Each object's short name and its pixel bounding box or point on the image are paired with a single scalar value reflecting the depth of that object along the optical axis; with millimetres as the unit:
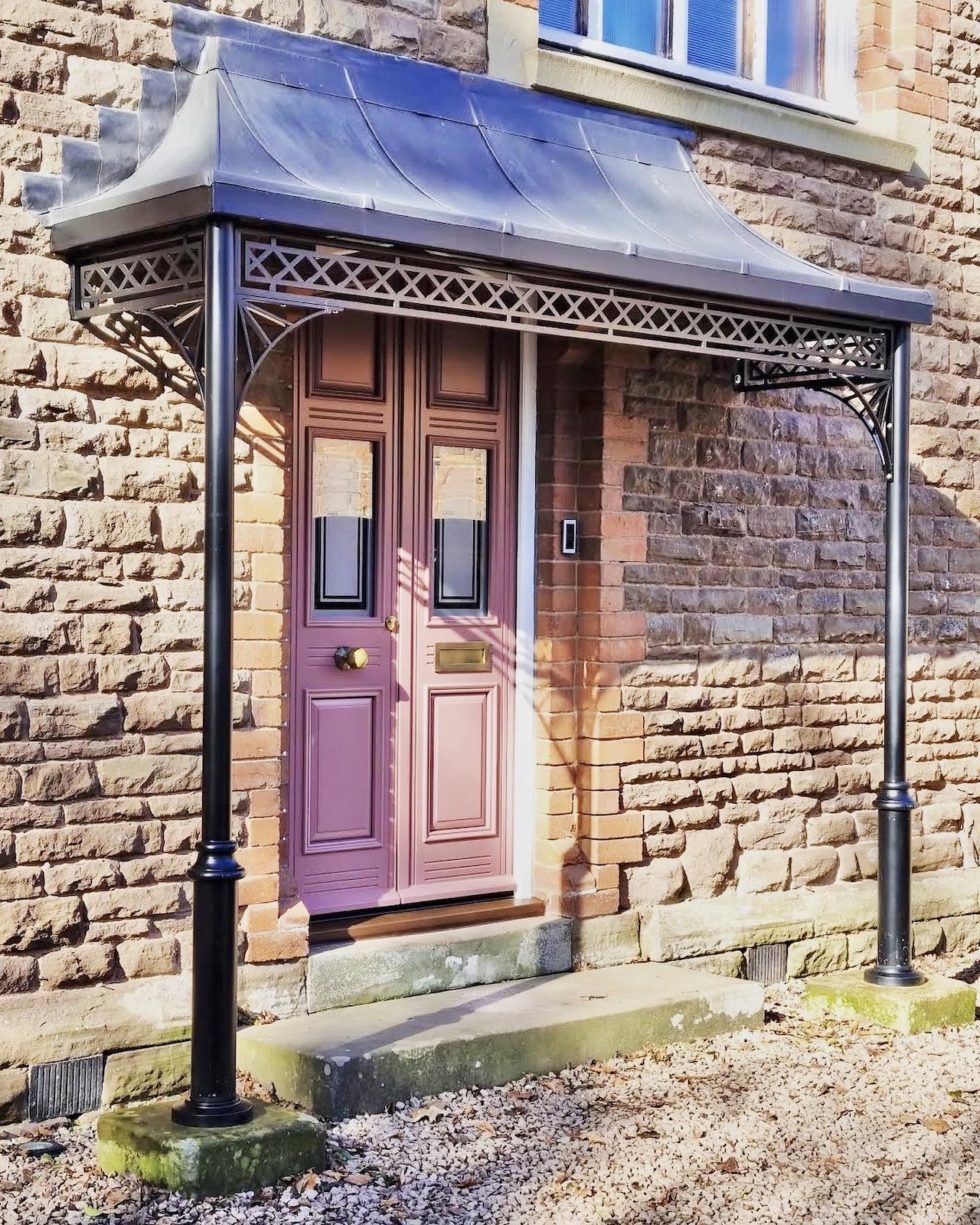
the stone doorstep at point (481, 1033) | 5938
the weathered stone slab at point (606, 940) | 7477
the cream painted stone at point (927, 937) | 8891
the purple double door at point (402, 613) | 6902
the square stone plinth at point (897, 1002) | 7277
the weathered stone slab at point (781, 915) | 7719
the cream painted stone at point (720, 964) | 7793
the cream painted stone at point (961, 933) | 9062
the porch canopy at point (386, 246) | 5309
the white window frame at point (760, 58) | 7777
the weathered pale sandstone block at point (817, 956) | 8281
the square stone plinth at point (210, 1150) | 5070
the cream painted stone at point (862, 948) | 8586
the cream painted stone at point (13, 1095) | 5664
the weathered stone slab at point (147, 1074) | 5934
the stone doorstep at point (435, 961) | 6617
